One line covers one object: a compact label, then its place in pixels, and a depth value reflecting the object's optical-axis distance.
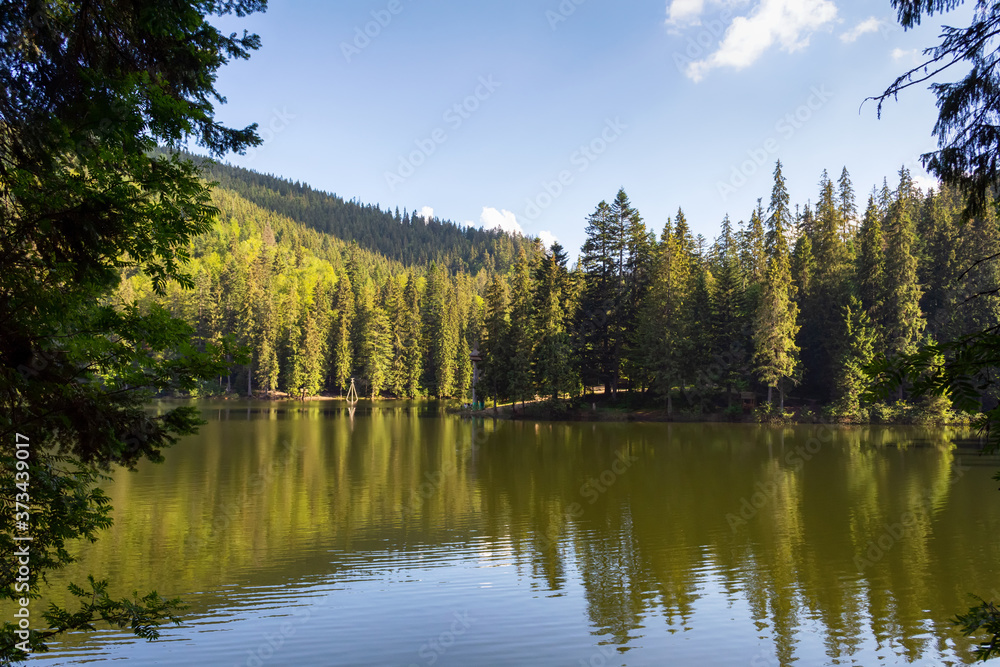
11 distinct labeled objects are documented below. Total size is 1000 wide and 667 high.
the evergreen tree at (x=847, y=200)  79.25
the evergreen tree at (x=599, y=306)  55.12
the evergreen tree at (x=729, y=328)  49.25
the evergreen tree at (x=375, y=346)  85.75
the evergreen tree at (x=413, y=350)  89.69
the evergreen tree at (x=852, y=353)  45.78
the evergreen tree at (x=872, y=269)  49.31
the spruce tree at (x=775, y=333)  46.75
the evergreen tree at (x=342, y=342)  86.94
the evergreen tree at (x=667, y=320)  48.91
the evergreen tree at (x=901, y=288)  46.97
